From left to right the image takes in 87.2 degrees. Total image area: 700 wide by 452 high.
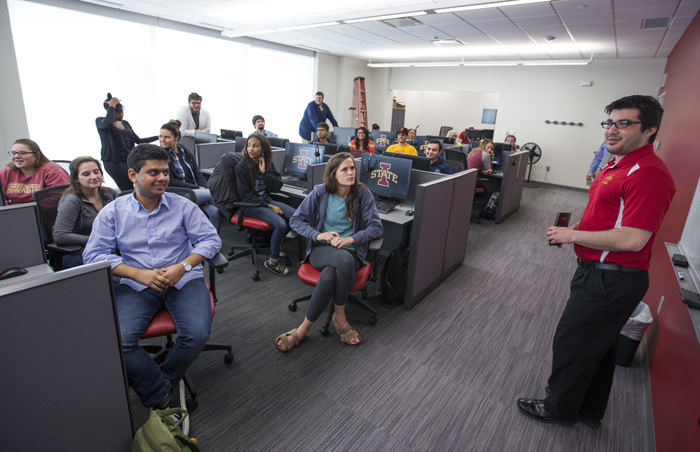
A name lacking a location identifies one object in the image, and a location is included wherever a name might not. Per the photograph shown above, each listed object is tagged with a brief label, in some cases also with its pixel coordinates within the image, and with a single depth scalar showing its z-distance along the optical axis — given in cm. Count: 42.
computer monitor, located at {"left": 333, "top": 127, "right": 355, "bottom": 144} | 678
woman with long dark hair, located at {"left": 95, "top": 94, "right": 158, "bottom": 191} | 392
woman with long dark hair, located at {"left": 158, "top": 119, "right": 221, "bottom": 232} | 345
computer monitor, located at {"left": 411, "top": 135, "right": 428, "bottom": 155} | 655
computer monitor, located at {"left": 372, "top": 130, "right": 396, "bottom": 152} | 664
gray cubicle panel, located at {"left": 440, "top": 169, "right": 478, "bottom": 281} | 308
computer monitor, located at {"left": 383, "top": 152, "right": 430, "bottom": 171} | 323
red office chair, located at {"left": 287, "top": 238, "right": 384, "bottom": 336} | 228
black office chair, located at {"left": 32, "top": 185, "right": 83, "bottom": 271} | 204
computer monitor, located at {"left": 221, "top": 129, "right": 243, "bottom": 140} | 555
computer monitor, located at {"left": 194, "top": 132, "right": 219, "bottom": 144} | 497
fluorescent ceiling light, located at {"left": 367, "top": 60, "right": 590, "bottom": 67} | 708
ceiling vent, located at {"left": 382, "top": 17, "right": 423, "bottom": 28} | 511
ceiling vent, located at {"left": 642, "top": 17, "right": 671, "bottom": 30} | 432
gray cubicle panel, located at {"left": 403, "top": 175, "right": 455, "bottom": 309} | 260
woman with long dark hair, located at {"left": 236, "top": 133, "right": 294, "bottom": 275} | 316
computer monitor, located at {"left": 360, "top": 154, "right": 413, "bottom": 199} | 312
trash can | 221
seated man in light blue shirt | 157
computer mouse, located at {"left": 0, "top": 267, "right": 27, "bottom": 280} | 148
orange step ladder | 1027
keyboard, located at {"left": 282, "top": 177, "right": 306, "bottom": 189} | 379
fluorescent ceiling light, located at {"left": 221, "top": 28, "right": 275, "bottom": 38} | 637
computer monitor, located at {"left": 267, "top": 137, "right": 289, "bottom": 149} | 474
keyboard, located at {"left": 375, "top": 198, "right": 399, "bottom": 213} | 296
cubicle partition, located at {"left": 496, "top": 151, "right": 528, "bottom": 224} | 517
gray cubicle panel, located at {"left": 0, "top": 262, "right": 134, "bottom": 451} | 99
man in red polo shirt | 140
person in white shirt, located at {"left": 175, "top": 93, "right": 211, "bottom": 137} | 491
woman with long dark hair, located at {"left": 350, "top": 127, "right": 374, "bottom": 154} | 578
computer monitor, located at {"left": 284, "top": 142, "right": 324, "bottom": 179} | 388
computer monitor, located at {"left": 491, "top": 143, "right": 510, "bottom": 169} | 562
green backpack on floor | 126
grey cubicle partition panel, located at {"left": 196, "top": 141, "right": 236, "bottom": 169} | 441
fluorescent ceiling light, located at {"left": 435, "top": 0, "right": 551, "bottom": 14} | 366
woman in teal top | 224
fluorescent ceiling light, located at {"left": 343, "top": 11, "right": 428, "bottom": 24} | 441
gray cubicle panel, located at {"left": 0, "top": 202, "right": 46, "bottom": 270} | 161
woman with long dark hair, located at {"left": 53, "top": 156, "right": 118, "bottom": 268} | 206
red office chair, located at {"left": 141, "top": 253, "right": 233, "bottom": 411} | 163
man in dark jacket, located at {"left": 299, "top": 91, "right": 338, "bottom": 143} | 663
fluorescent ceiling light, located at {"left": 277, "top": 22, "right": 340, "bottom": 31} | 544
